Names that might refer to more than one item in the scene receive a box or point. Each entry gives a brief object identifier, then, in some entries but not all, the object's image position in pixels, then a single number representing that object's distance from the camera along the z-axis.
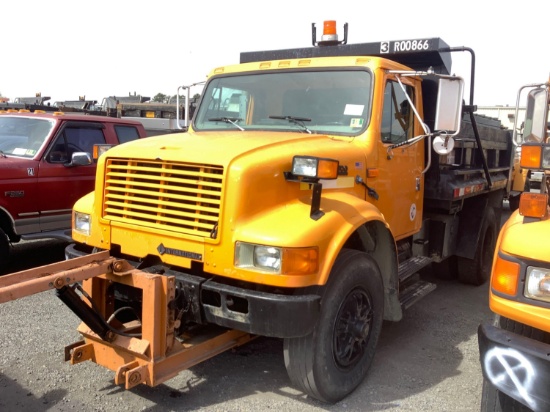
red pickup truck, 5.84
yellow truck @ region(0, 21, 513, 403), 3.00
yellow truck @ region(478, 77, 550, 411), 2.34
